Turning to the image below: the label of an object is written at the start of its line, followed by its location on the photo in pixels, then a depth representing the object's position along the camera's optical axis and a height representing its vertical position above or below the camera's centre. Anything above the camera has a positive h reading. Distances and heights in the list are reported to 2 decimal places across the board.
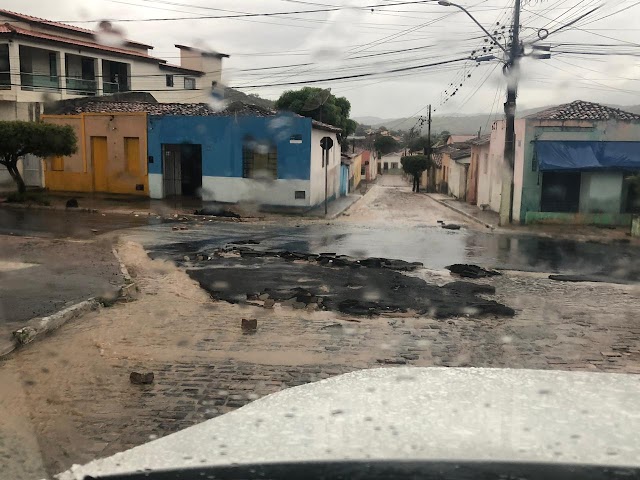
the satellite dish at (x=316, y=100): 42.62 +3.64
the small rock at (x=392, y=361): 6.62 -2.29
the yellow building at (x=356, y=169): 50.39 -1.52
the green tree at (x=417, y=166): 52.38 -1.10
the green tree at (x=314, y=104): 43.50 +3.45
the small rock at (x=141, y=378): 5.70 -2.17
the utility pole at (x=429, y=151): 54.09 +0.21
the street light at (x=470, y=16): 19.15 +4.51
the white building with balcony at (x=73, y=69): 29.70 +4.65
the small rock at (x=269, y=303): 9.02 -2.29
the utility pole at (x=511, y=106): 20.69 +1.68
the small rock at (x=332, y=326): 8.00 -2.33
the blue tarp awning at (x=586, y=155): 22.19 +0.04
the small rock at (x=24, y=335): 6.61 -2.08
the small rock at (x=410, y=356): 6.82 -2.30
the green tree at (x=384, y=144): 92.94 +1.30
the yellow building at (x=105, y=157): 26.66 -0.43
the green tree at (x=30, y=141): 21.62 +0.20
